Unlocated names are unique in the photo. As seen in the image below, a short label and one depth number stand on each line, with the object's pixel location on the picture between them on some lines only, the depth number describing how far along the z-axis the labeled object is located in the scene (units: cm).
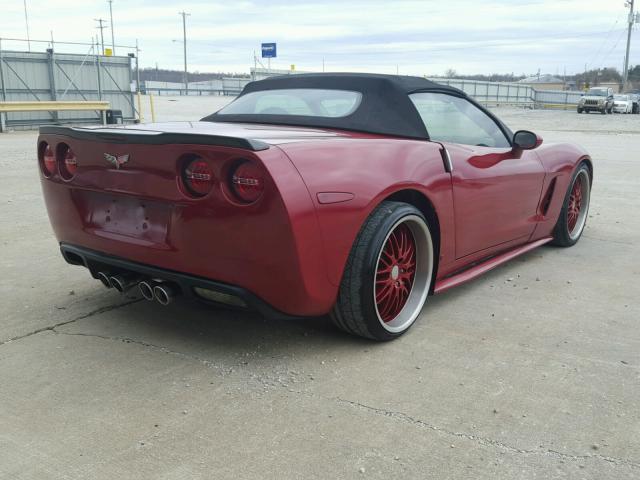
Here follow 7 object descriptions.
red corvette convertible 259
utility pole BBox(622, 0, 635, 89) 6166
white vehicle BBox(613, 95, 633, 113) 4191
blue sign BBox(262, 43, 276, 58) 3634
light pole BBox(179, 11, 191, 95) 7638
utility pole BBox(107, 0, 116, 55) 2255
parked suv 4017
